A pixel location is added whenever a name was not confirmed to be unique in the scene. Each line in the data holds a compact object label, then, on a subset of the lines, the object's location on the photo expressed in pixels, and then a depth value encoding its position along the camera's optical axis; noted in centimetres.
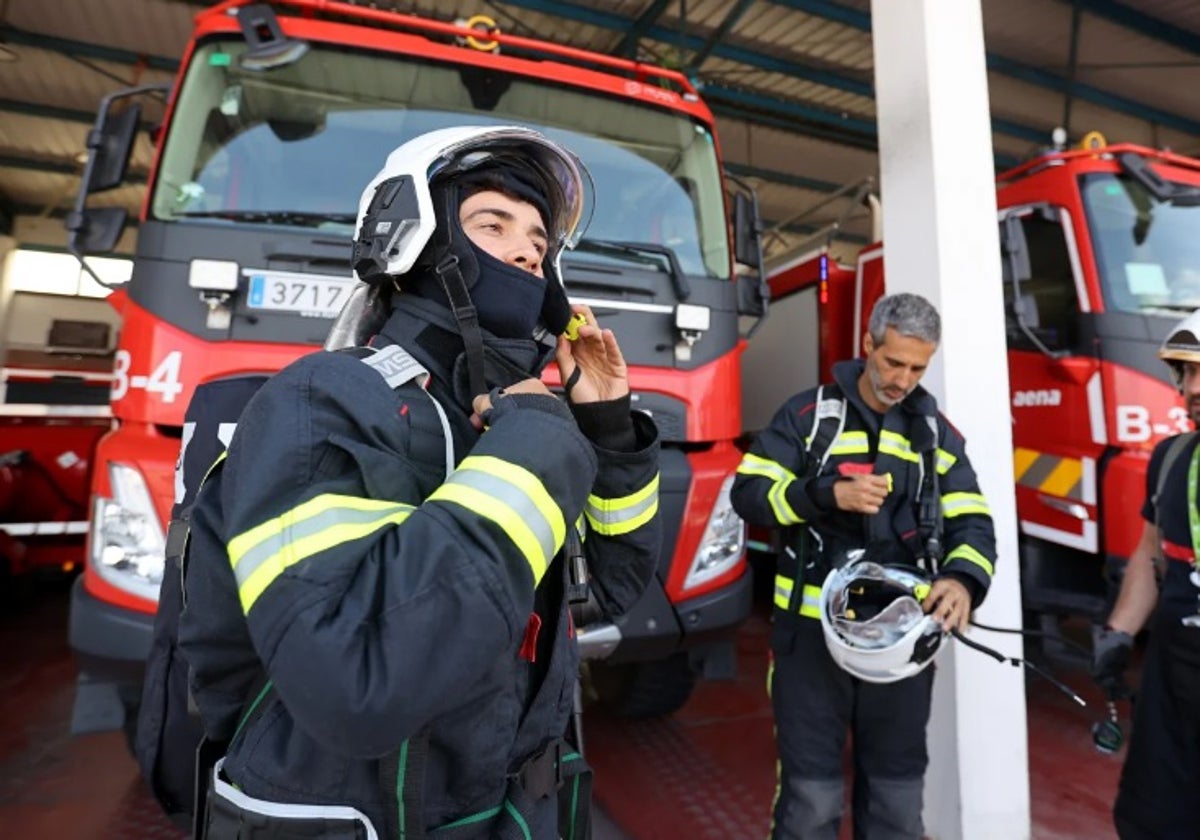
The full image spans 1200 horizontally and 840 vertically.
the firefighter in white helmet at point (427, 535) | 73
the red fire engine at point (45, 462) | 425
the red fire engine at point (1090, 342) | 313
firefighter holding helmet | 181
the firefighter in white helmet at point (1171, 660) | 180
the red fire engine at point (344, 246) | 211
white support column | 248
